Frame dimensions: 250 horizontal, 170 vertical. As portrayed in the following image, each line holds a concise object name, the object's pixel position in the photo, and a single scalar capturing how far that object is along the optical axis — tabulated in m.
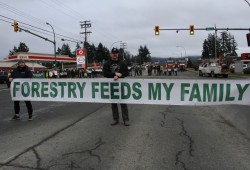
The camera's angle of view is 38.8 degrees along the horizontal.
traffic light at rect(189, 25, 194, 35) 39.07
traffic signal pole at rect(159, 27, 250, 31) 39.65
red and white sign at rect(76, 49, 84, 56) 51.50
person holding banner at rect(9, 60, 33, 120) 10.56
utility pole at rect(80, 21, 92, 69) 71.28
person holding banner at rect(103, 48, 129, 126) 8.98
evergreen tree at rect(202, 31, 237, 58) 184.25
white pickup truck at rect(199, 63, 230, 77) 41.91
